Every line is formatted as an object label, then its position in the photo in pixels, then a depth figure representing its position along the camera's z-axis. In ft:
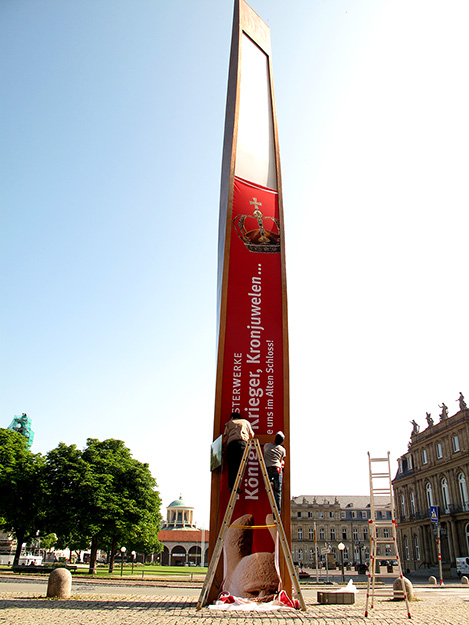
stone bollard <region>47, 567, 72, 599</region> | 39.32
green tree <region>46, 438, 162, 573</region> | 118.73
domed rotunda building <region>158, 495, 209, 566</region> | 350.23
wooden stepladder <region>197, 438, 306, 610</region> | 28.19
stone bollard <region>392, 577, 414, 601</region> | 45.68
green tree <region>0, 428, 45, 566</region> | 122.11
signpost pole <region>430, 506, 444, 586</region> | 100.35
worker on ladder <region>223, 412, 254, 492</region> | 33.40
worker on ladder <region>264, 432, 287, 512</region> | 33.55
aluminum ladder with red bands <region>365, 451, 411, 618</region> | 29.43
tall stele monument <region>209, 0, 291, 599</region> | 34.47
